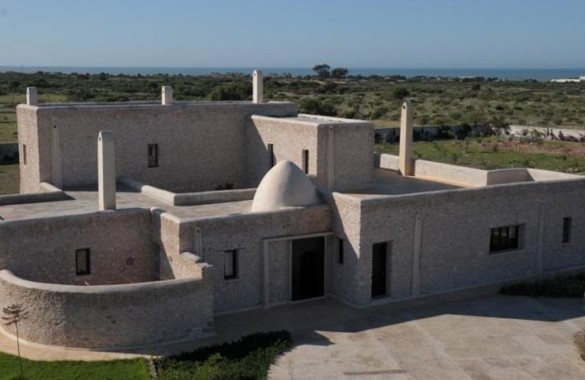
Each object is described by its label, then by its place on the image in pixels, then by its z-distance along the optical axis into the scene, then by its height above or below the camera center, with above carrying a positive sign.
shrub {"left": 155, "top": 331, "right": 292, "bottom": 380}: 16.03 -6.49
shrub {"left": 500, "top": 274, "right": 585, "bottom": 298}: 22.73 -6.48
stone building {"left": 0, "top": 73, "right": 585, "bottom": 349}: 18.19 -4.26
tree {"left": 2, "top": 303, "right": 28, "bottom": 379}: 16.83 -5.75
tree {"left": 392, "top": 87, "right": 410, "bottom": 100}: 102.56 -2.03
